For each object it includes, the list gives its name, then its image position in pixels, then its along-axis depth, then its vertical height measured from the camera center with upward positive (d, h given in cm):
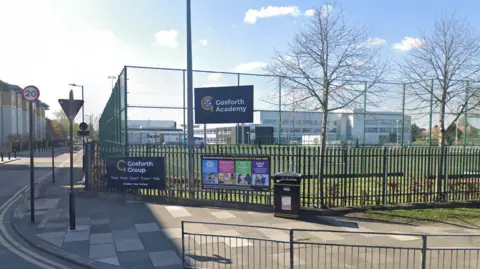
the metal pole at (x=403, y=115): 1514 +69
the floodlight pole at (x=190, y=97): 1001 +97
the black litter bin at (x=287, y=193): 818 -173
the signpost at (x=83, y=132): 1005 -19
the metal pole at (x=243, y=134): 1400 -33
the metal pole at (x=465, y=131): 1997 -18
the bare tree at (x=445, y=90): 1079 +140
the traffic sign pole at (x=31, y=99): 792 +68
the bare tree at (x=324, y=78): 1016 +165
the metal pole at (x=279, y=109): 1408 +84
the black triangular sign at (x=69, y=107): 765 +47
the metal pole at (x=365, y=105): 1250 +99
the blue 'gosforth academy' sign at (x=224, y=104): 1199 +87
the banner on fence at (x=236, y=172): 905 -132
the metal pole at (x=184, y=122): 1334 +20
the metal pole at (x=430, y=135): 1782 -41
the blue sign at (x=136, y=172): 1012 -148
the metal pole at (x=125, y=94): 1139 +119
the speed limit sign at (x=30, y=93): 808 +84
